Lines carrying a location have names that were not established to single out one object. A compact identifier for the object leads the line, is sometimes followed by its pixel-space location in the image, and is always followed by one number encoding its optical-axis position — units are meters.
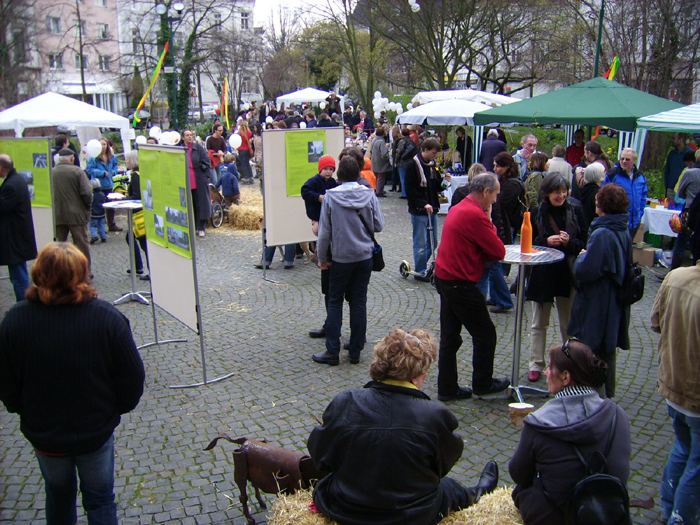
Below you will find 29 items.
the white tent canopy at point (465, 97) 16.09
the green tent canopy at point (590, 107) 8.76
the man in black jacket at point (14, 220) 6.71
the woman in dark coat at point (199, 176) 11.31
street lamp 21.30
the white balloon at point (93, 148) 11.52
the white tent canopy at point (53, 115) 13.76
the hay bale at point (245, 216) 12.52
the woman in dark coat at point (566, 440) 2.54
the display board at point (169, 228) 5.21
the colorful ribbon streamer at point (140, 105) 18.13
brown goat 3.38
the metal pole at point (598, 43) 13.00
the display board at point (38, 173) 7.71
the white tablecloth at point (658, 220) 9.62
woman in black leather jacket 2.49
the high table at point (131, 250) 7.64
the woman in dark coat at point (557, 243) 5.13
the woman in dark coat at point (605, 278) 4.39
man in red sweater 4.62
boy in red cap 7.23
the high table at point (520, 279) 4.62
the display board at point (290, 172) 8.54
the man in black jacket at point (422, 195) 8.23
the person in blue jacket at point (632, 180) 8.41
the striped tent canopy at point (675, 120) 7.84
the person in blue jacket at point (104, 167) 11.75
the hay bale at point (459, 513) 2.85
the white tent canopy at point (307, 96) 26.81
